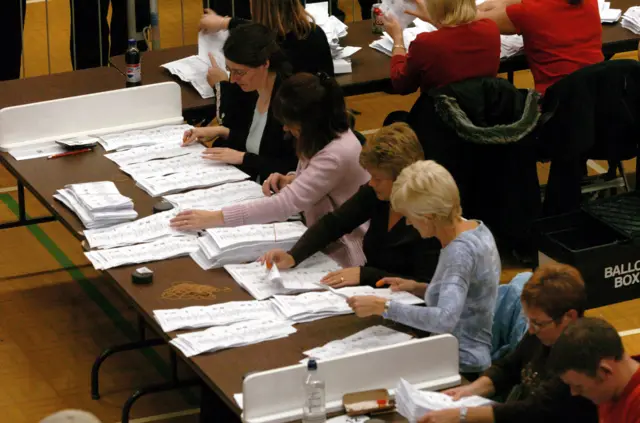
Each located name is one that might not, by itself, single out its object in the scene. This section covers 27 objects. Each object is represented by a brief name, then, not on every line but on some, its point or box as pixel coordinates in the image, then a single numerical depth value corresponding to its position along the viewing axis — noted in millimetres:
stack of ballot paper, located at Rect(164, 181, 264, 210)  10789
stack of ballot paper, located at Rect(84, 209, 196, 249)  10211
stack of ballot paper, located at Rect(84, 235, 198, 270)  9859
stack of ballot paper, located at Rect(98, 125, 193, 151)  12180
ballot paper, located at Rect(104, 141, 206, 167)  11828
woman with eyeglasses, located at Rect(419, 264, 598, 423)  7551
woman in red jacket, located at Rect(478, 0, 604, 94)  13289
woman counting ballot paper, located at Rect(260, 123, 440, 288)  9437
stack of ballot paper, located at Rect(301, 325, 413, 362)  8430
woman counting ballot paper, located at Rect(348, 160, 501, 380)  8445
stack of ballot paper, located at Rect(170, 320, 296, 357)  8562
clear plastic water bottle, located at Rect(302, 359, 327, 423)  7738
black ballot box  11977
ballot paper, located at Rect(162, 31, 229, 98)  13352
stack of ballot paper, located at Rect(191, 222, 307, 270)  9828
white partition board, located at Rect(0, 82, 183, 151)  12172
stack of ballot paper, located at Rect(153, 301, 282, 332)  8883
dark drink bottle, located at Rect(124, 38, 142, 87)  13093
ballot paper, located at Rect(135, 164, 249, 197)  11172
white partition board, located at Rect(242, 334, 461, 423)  7762
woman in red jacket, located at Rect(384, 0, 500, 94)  12273
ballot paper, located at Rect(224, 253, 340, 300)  9375
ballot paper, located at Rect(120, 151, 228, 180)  11508
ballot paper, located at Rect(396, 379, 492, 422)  7727
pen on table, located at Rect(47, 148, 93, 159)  11969
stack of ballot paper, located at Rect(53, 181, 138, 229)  10508
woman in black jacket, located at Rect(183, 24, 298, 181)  11414
